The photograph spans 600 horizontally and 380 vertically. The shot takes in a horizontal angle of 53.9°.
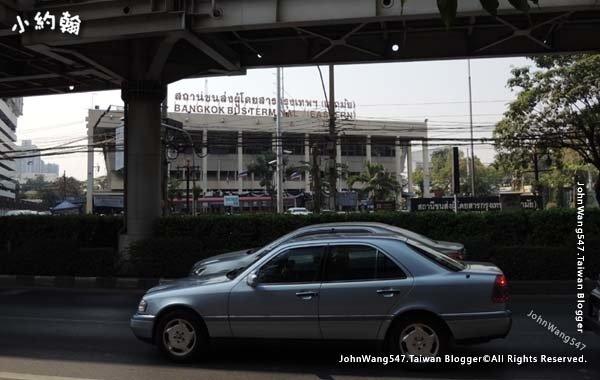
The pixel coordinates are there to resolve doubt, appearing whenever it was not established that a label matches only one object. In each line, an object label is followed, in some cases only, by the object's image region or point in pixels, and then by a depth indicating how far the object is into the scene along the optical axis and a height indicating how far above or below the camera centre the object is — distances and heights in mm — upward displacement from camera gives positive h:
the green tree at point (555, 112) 29062 +4668
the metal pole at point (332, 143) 28225 +2934
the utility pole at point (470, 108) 64556 +10378
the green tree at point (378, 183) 70188 +2407
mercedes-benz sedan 6000 -1023
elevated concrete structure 14070 +4454
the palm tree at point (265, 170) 89750 +5327
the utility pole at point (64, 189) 111350 +3521
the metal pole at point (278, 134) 49300 +6318
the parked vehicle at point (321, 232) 9305 -703
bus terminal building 82500 +8572
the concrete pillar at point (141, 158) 16344 +1345
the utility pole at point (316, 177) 31584 +1663
